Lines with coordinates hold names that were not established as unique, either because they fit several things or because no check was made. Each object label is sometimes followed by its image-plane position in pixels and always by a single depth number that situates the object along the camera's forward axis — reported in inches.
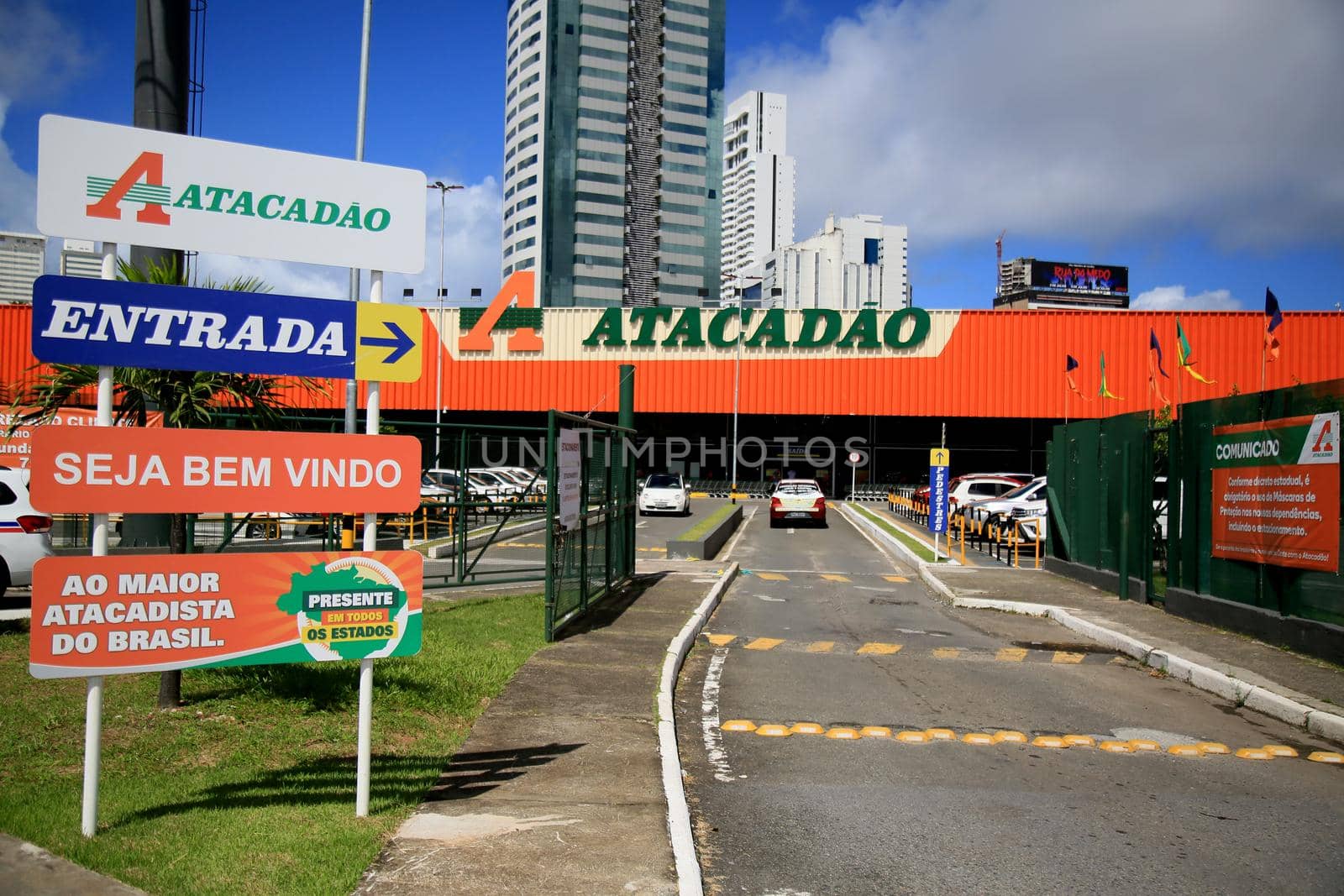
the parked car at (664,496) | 1558.8
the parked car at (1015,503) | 1128.8
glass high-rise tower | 4955.7
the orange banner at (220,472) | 196.9
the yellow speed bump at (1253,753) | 293.6
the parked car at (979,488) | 1336.1
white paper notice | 432.1
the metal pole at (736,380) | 1987.0
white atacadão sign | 212.4
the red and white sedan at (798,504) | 1421.0
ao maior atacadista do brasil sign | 196.9
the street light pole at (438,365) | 1974.7
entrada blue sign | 203.5
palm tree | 282.4
